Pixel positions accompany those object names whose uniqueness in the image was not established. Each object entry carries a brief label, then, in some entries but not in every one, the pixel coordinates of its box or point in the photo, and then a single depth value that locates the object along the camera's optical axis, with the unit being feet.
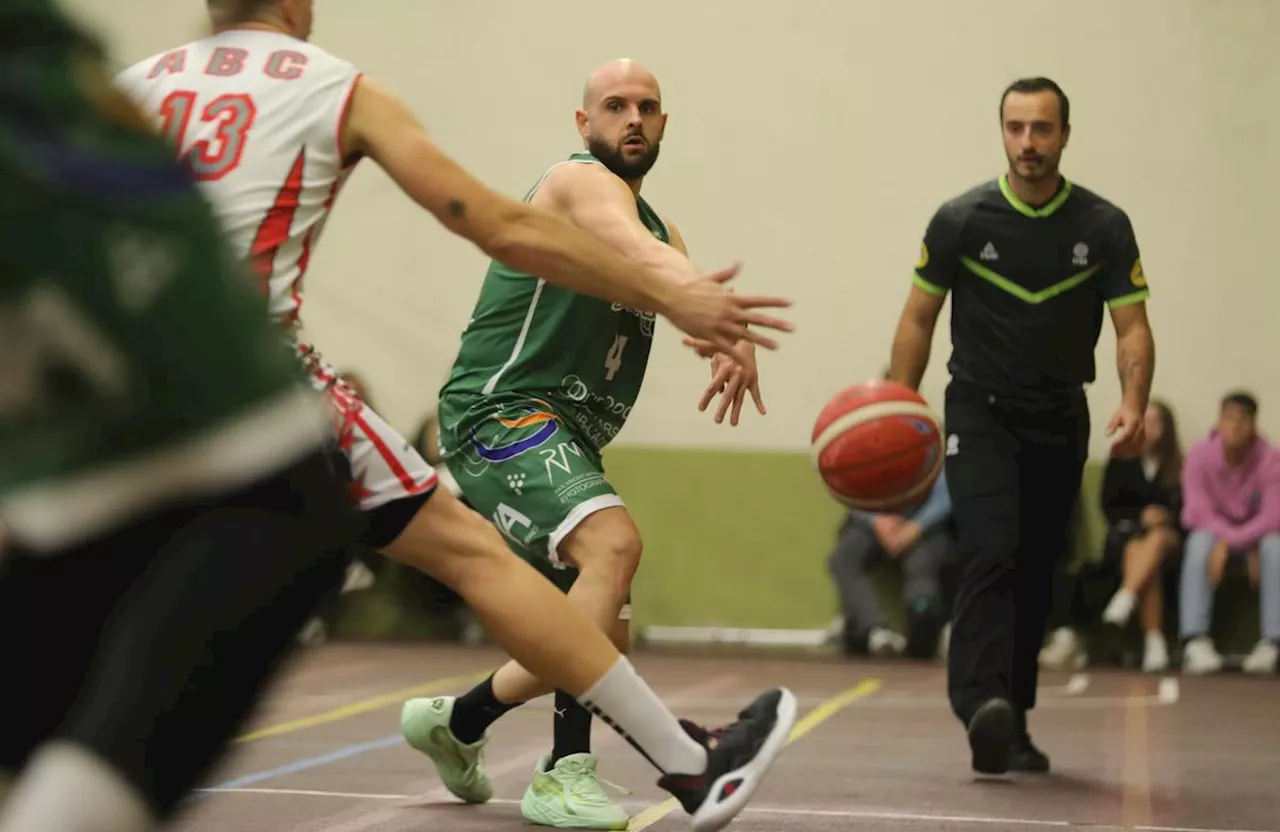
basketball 36.09
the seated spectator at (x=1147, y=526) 72.32
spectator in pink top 71.66
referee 40.24
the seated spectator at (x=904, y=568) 73.54
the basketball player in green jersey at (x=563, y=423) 30.89
